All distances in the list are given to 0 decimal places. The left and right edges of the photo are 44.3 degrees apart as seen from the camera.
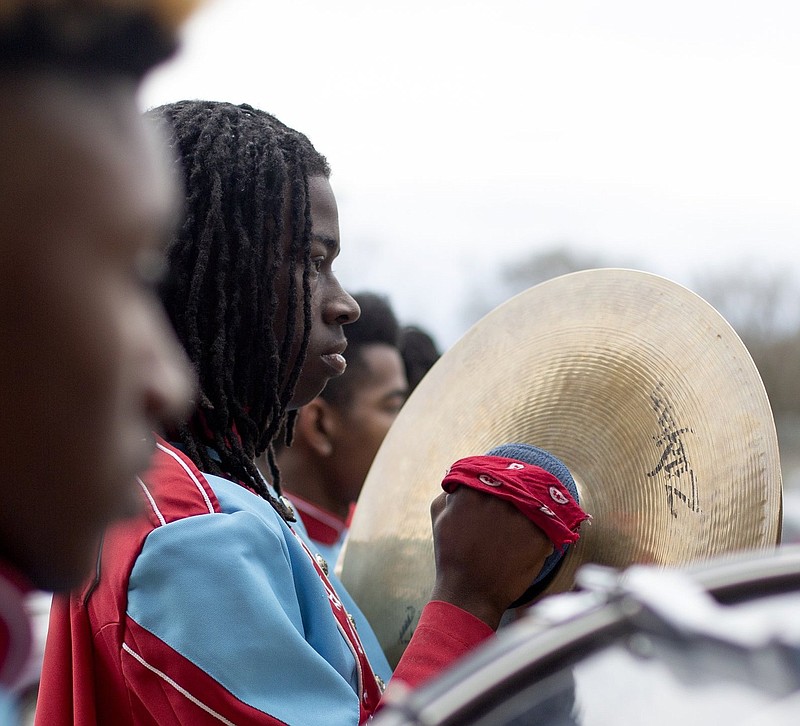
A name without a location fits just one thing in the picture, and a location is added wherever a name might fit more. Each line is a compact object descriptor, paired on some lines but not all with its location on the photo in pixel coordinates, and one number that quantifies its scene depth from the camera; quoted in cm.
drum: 84
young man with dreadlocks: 133
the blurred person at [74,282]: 60
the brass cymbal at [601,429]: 164
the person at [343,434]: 396
